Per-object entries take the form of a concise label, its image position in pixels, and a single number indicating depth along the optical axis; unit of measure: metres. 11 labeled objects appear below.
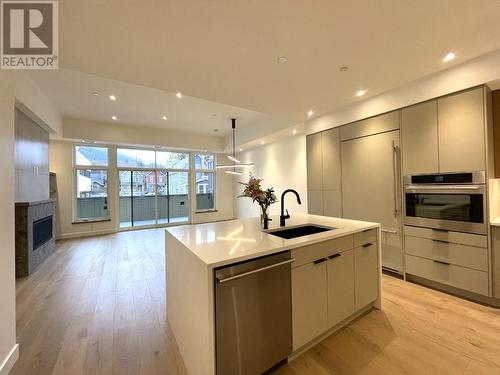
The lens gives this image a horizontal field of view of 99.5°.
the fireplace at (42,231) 3.92
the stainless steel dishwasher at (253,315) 1.26
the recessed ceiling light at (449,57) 2.29
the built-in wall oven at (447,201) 2.38
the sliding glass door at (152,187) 7.01
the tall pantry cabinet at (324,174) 3.90
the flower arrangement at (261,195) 2.13
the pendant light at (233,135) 6.04
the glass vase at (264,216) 2.16
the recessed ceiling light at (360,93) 3.14
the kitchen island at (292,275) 1.30
